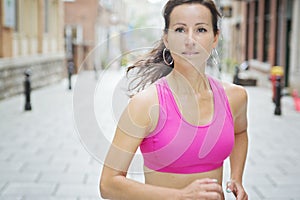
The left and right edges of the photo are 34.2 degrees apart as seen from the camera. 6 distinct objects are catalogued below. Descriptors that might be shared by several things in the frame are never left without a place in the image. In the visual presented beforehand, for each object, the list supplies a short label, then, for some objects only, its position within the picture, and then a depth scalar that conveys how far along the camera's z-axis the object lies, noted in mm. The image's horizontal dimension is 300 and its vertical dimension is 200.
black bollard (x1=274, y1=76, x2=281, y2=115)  10383
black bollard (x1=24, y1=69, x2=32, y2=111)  10766
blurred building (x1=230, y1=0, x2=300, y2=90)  15102
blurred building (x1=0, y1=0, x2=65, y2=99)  13742
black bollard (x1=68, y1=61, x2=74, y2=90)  16512
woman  1588
